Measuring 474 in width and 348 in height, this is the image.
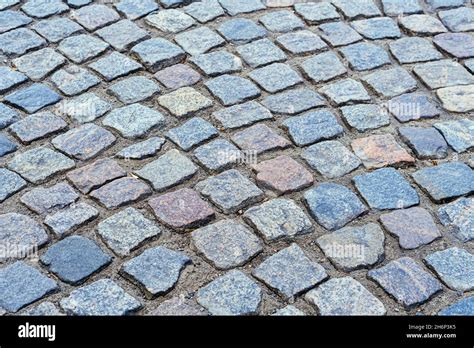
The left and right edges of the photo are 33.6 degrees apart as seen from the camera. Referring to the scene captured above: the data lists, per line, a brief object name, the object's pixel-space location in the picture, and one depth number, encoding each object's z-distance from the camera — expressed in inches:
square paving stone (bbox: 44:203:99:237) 131.8
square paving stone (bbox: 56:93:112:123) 159.2
